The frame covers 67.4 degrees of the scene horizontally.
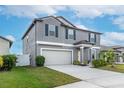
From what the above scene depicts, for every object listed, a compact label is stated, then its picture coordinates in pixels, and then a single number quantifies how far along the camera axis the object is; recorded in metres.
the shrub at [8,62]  7.70
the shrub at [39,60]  9.56
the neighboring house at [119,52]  15.83
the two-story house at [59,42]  10.13
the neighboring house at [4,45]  9.48
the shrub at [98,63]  10.12
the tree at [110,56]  10.48
